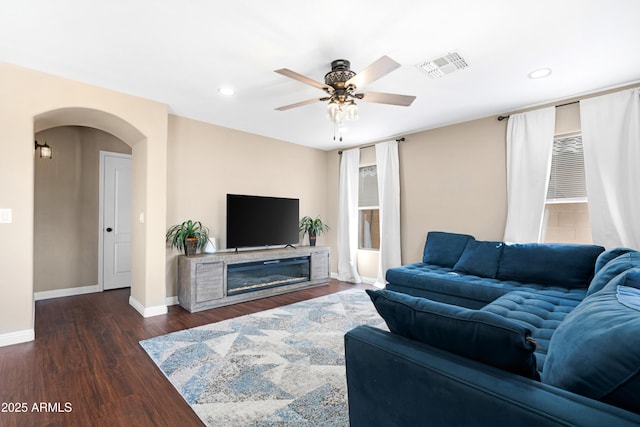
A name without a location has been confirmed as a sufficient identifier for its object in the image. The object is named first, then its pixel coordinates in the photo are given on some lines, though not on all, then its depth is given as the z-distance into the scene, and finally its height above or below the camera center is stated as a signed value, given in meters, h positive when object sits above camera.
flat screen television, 4.52 -0.05
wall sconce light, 4.14 +0.93
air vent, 2.67 +1.37
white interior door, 4.92 -0.04
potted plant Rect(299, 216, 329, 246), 5.65 -0.18
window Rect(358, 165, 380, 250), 5.70 +0.14
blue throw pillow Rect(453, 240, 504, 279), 3.49 -0.51
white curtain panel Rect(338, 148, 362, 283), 5.76 -0.02
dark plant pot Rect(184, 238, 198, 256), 4.11 -0.37
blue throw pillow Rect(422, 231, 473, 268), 4.05 -0.42
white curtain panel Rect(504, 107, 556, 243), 3.62 +0.56
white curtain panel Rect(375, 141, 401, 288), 5.07 +0.20
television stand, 3.89 -0.83
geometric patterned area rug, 1.88 -1.18
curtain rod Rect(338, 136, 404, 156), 5.08 +1.30
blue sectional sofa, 0.79 -0.48
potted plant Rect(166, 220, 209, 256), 4.12 -0.25
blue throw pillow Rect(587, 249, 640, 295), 1.93 -0.35
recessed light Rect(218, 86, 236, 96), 3.30 +1.39
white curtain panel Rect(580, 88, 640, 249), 3.05 +0.52
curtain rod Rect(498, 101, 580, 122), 3.96 +1.28
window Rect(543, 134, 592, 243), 3.49 +0.22
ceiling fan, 2.43 +1.07
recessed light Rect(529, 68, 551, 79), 2.88 +1.36
